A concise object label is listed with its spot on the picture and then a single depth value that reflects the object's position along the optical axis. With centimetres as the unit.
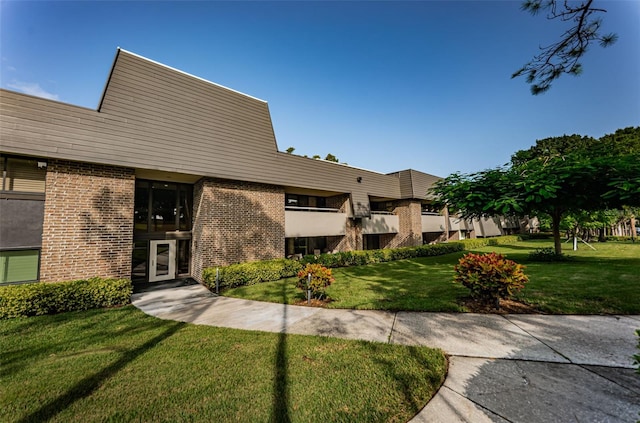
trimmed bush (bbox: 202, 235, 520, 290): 1034
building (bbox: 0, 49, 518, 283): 803
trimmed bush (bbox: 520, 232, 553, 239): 3601
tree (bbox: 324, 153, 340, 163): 4299
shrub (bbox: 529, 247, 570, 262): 1468
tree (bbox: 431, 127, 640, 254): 1016
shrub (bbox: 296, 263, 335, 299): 795
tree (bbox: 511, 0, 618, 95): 484
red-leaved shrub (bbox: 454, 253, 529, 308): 623
